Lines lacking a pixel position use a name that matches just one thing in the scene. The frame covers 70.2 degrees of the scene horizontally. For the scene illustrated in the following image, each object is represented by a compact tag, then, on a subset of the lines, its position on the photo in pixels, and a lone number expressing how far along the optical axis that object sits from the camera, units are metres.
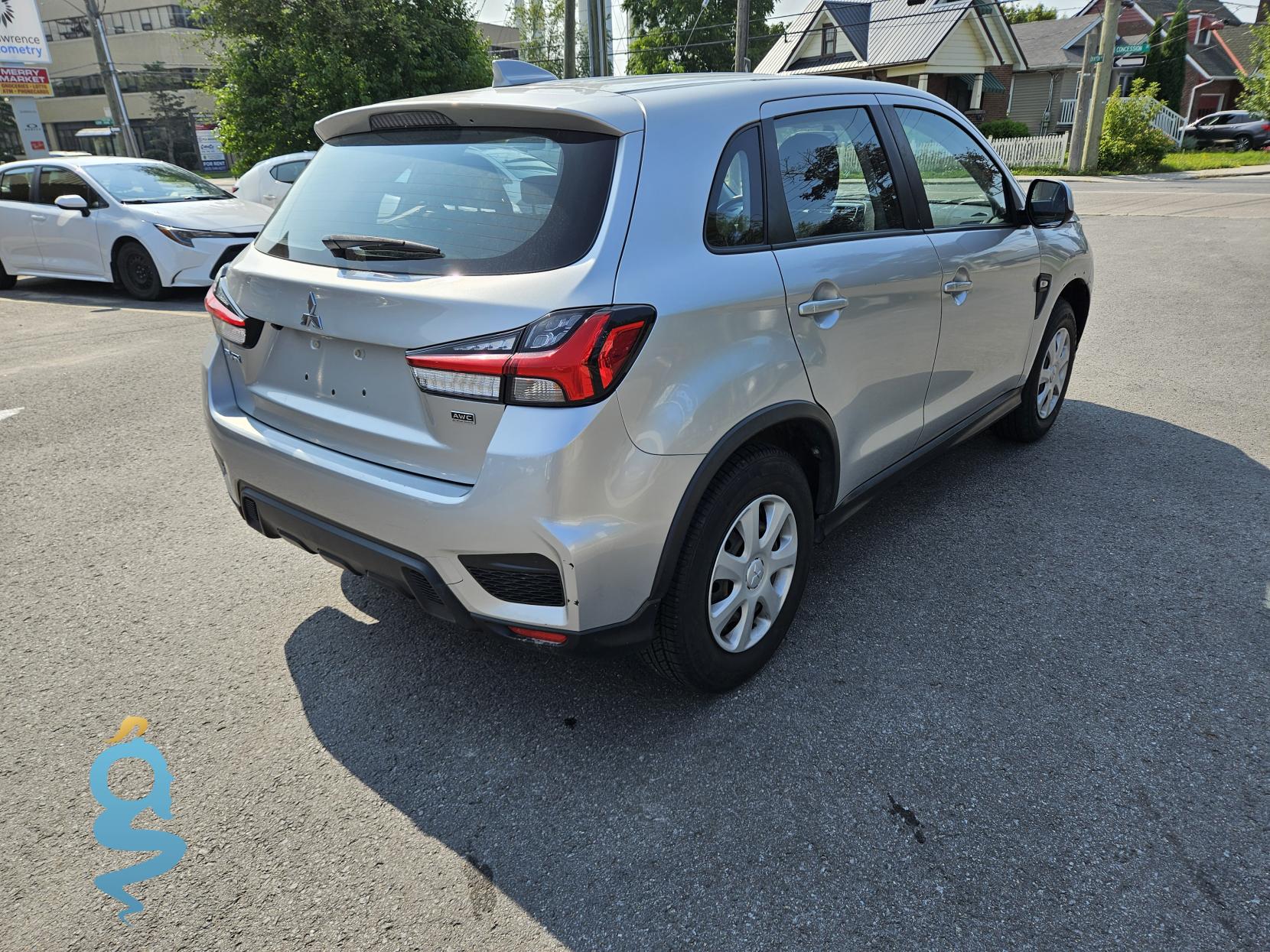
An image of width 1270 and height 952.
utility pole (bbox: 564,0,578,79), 23.62
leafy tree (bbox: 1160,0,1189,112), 42.53
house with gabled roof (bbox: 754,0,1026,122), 37.75
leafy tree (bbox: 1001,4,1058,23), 70.88
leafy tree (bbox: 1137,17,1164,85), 42.19
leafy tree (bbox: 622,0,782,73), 50.53
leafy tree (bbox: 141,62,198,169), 59.81
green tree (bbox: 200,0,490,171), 20.31
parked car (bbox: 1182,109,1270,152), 36.31
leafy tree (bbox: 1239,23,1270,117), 35.78
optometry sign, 31.42
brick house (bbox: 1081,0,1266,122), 50.91
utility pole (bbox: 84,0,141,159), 24.92
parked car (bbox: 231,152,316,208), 13.09
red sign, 30.55
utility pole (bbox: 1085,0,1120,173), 25.28
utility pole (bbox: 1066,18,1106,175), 26.69
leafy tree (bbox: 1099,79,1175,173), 27.16
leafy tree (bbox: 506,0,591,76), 52.16
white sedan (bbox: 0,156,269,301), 9.90
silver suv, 2.23
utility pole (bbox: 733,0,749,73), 25.84
